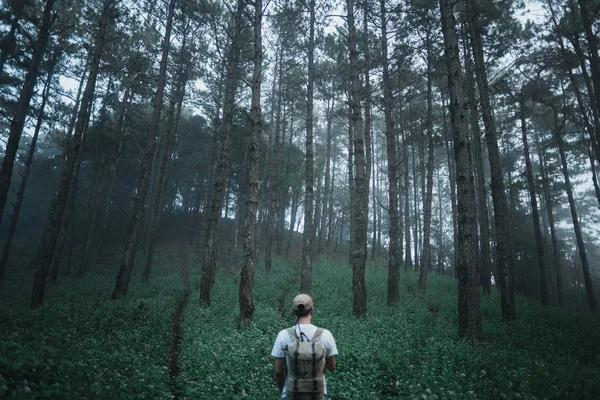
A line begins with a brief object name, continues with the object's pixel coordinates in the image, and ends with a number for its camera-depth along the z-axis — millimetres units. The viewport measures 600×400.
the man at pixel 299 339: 3487
